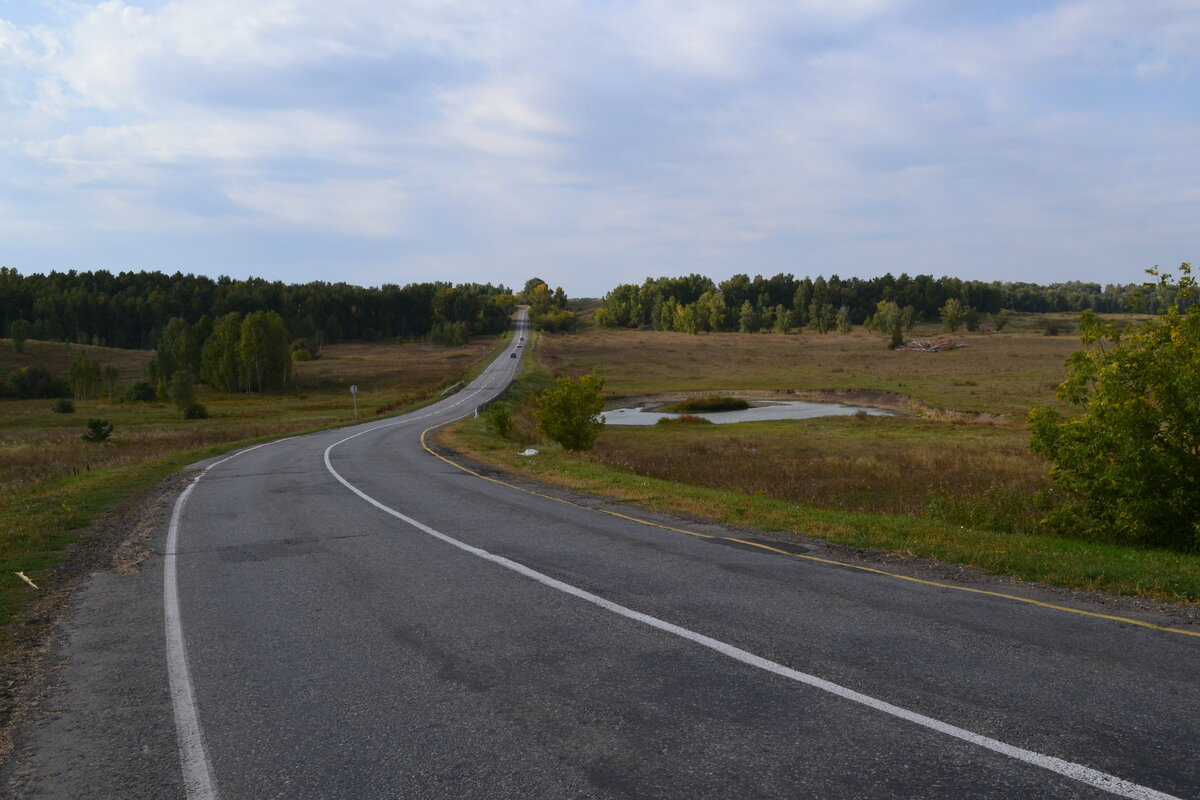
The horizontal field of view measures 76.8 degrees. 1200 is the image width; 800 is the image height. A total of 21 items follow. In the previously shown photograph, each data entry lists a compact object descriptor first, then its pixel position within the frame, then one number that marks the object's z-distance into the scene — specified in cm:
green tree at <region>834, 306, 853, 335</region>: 15650
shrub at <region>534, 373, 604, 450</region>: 3353
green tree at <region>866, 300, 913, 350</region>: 15438
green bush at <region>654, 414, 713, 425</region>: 5641
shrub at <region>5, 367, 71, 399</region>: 9388
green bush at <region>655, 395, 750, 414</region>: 6738
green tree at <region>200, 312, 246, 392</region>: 10488
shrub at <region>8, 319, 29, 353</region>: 11369
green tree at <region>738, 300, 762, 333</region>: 17600
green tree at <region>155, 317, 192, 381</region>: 9625
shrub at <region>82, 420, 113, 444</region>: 4209
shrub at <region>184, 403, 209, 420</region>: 7019
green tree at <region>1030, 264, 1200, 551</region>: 1267
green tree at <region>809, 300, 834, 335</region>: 16432
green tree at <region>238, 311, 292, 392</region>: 10325
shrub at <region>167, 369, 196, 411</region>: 7462
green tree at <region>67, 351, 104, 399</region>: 9591
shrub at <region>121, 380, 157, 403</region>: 9186
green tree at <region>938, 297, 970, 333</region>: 15225
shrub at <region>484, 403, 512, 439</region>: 3628
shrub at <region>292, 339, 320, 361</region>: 13450
